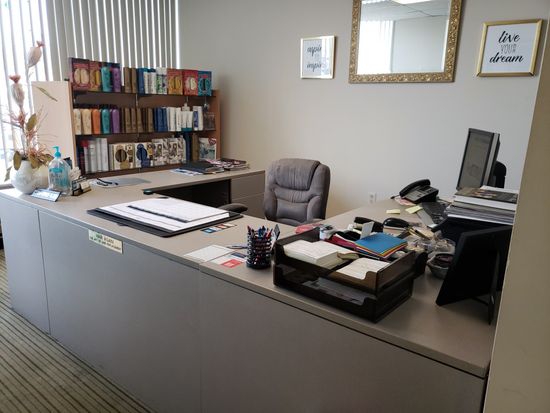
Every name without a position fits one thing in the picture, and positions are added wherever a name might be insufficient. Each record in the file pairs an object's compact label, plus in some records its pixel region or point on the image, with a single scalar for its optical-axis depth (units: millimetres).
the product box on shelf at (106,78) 3902
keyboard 2145
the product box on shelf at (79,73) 3680
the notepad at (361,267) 1188
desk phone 2590
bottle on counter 2371
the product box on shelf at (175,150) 4586
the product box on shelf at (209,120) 4828
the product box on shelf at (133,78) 4121
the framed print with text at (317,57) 3951
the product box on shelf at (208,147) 4840
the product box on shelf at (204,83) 4609
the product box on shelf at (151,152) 4372
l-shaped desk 1059
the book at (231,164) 3611
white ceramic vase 2391
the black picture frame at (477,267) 1145
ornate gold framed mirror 3311
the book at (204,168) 3450
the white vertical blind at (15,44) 3707
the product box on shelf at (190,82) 4504
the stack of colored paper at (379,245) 1346
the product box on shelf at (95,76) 3834
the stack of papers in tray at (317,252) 1239
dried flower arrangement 2377
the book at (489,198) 1556
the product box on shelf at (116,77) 3973
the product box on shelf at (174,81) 4387
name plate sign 1818
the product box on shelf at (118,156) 4113
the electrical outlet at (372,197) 3981
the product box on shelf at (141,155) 4284
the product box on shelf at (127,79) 4078
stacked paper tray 1111
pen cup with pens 1454
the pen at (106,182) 2849
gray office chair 2859
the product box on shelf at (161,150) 4461
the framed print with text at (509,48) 2992
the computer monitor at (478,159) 1983
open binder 1891
